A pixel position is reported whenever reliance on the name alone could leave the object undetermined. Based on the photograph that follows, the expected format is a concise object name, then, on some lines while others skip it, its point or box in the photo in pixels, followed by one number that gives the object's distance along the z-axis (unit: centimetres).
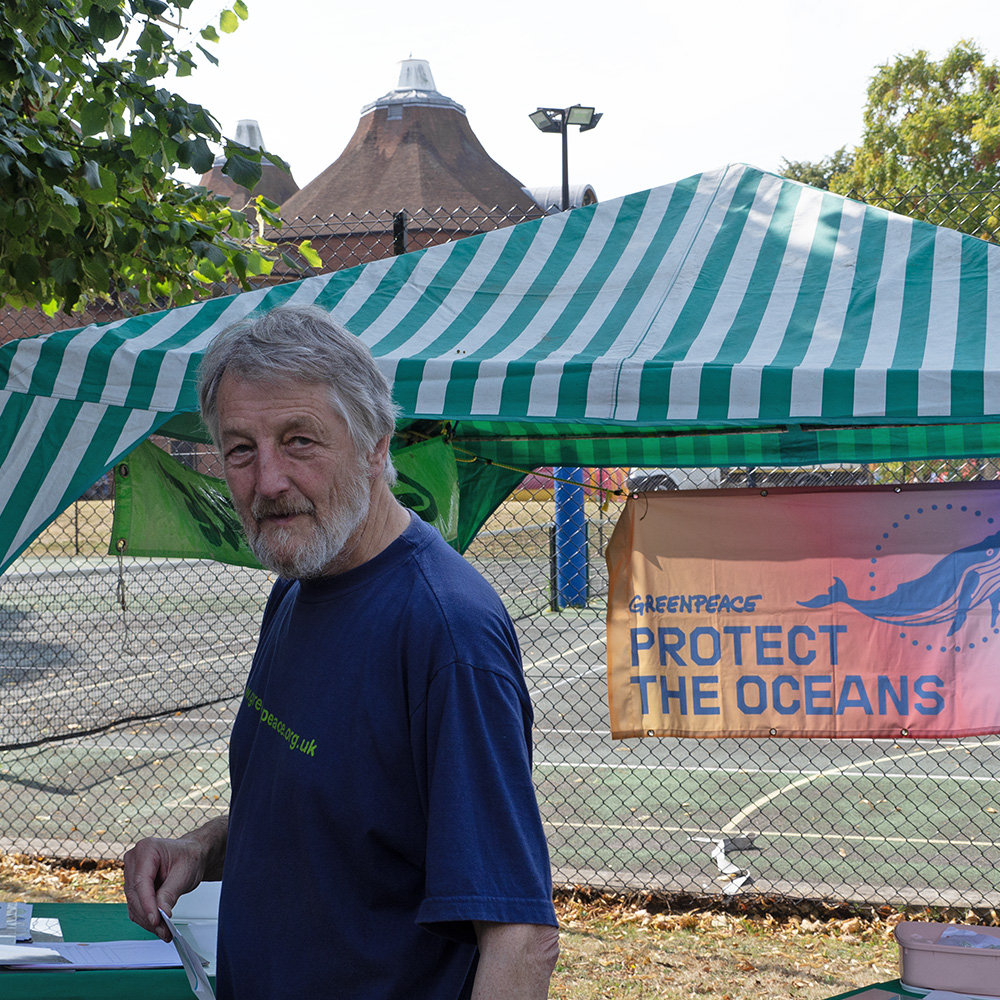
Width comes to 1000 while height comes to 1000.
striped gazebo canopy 264
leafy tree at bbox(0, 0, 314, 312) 361
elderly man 127
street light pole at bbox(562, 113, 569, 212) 1350
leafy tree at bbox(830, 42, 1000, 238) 2911
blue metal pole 873
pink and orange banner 350
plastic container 240
